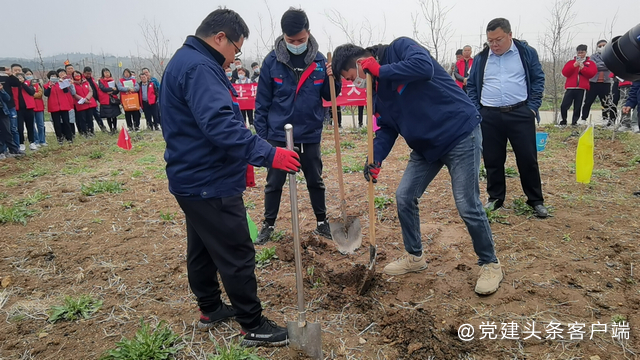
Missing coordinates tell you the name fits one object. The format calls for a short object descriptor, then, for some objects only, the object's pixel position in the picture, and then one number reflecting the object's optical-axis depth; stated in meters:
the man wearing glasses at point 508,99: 4.32
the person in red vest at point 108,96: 12.53
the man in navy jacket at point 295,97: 3.93
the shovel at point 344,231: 3.97
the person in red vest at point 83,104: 11.73
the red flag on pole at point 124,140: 8.88
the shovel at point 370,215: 3.06
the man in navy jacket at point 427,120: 2.87
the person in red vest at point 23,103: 9.92
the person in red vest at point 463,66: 10.43
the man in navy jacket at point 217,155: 2.19
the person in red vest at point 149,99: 13.05
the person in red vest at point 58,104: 10.83
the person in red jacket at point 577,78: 10.04
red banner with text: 10.83
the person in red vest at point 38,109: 10.69
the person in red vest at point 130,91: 12.77
